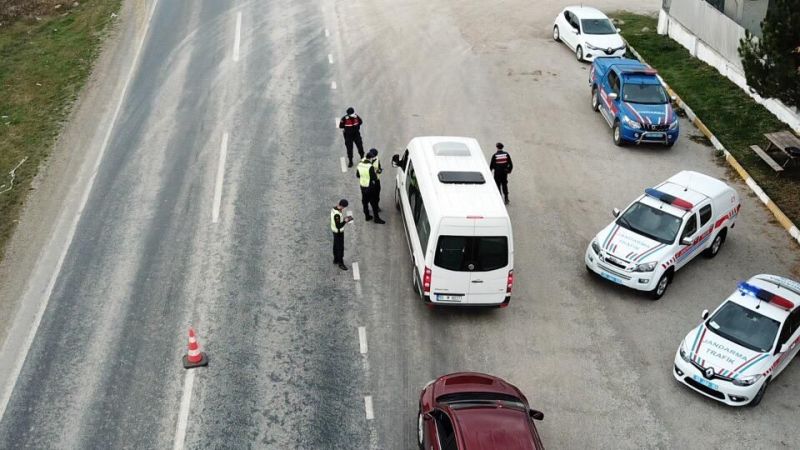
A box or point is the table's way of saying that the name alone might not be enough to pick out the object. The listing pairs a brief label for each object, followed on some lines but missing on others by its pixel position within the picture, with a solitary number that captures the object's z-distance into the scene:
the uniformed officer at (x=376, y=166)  19.98
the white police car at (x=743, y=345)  15.36
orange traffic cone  15.76
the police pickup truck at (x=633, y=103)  24.78
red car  12.63
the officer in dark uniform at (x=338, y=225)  18.25
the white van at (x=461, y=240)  16.48
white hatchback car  31.25
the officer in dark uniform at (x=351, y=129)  22.84
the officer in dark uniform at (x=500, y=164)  21.02
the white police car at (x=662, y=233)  18.23
